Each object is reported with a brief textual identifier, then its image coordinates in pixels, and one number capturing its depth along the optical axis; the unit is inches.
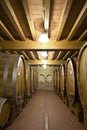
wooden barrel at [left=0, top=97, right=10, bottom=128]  63.7
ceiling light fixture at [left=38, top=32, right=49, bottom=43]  88.7
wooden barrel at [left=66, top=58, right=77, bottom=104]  89.5
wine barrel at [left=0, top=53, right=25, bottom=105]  72.4
